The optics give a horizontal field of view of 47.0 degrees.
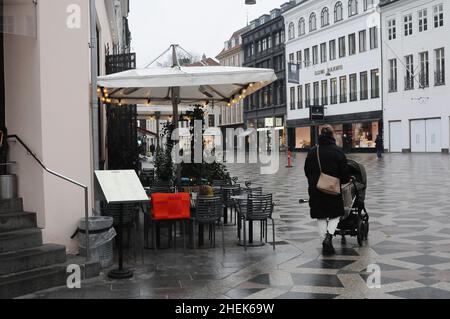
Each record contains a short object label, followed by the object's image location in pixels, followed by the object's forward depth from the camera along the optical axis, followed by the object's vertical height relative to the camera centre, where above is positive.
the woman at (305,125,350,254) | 7.77 -0.51
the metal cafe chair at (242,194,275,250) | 8.18 -0.88
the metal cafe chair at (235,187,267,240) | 8.47 -0.88
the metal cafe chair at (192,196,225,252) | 8.02 -0.89
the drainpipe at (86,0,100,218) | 7.61 +0.95
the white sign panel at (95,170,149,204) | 6.22 -0.39
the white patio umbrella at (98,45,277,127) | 8.03 +1.25
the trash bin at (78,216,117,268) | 6.81 -1.11
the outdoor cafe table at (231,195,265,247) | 8.48 -1.34
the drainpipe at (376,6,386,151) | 46.78 +6.41
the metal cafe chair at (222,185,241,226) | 9.59 -0.77
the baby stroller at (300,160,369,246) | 8.24 -0.85
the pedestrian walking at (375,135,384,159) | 36.29 +0.29
